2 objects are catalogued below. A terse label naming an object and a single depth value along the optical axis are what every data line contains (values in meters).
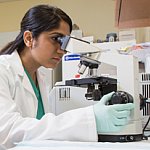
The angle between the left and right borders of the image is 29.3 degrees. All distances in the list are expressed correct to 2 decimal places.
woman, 0.81
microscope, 0.88
